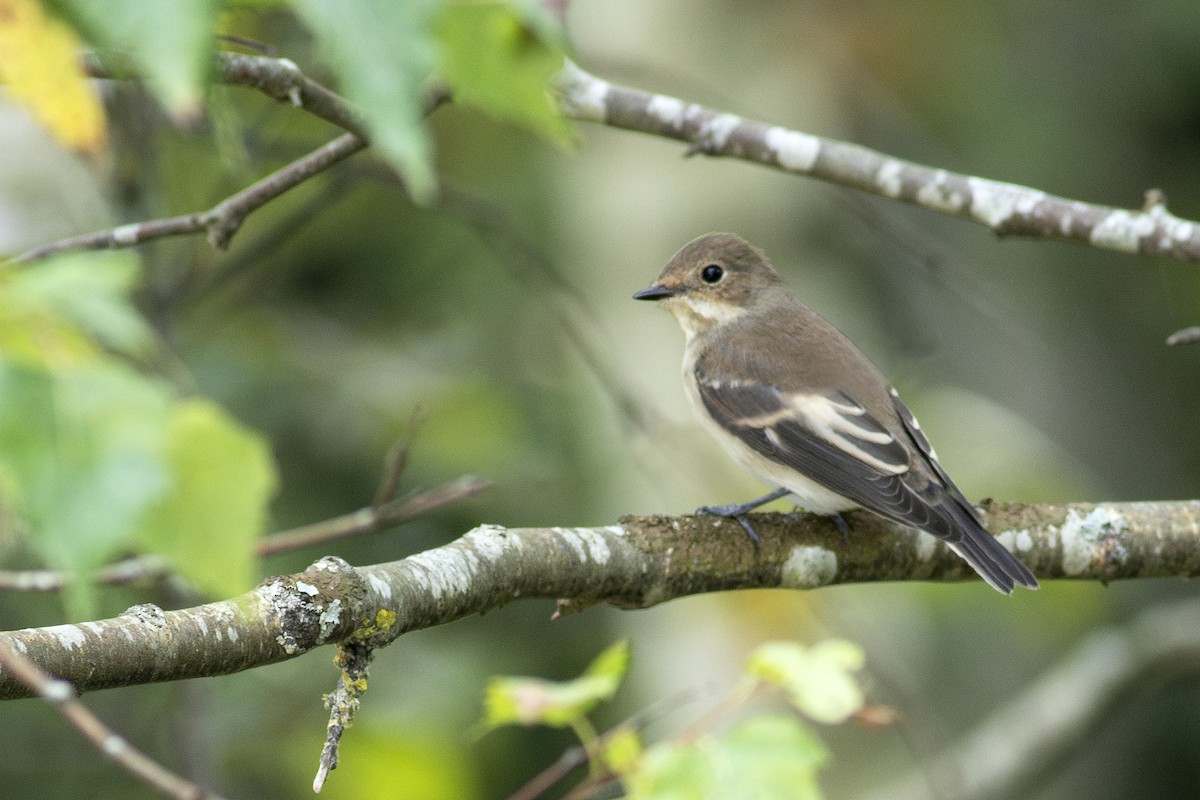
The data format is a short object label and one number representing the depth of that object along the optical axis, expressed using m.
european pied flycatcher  7.79
